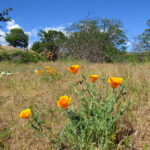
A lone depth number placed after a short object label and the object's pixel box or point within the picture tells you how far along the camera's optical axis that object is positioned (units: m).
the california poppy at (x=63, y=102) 1.08
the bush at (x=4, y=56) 11.27
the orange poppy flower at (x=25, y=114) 1.17
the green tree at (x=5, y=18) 6.46
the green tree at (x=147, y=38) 18.66
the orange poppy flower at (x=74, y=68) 1.43
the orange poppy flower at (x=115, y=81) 1.08
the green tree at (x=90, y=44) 9.88
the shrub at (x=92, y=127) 1.21
